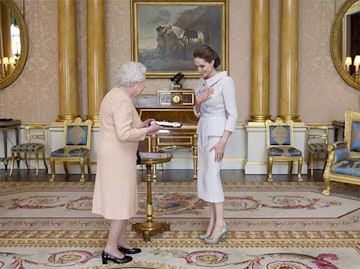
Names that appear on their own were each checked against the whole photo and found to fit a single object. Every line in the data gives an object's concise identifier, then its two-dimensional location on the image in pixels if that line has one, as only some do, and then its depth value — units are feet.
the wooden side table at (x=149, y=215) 14.32
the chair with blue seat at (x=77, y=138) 26.03
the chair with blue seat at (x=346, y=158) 20.75
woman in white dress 13.84
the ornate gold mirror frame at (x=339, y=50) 28.40
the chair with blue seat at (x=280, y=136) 26.20
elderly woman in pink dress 12.16
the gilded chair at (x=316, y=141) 27.07
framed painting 28.48
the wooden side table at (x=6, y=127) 27.37
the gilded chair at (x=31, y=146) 26.96
